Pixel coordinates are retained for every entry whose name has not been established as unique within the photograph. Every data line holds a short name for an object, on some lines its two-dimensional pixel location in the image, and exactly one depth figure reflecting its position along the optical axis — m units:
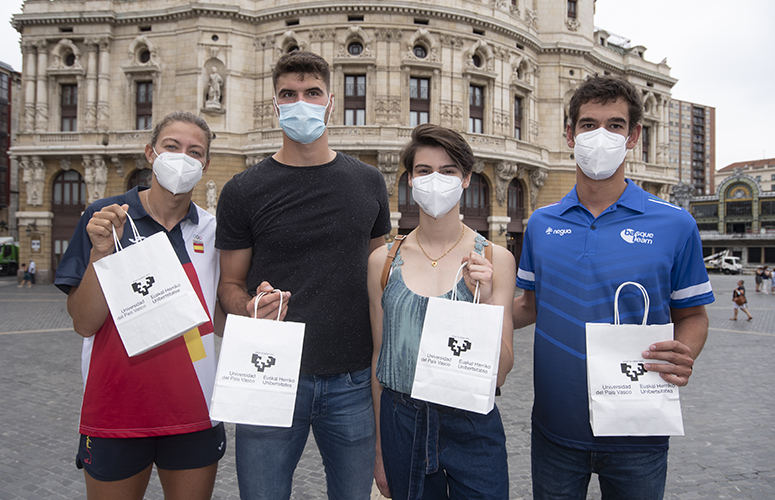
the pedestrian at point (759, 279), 30.57
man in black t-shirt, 2.62
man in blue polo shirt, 2.35
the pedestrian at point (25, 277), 26.74
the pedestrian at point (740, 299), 16.27
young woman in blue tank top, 2.36
